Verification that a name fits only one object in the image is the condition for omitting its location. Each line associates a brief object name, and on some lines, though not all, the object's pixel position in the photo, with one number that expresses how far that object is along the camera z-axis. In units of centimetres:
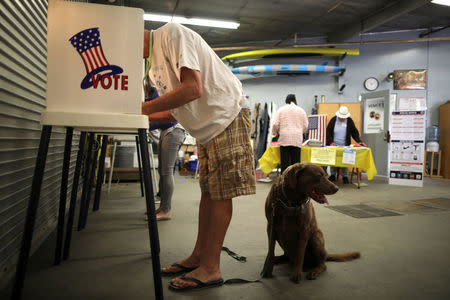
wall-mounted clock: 814
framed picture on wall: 784
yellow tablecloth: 450
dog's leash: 141
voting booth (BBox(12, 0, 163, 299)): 98
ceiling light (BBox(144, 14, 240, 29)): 630
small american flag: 663
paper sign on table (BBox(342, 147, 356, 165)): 449
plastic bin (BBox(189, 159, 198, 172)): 662
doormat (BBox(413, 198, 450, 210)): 348
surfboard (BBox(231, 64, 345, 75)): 771
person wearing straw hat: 539
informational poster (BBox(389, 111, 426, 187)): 519
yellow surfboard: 765
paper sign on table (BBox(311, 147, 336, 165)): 459
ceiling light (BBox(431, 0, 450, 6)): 537
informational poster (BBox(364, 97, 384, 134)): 650
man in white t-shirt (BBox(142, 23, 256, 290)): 125
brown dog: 142
